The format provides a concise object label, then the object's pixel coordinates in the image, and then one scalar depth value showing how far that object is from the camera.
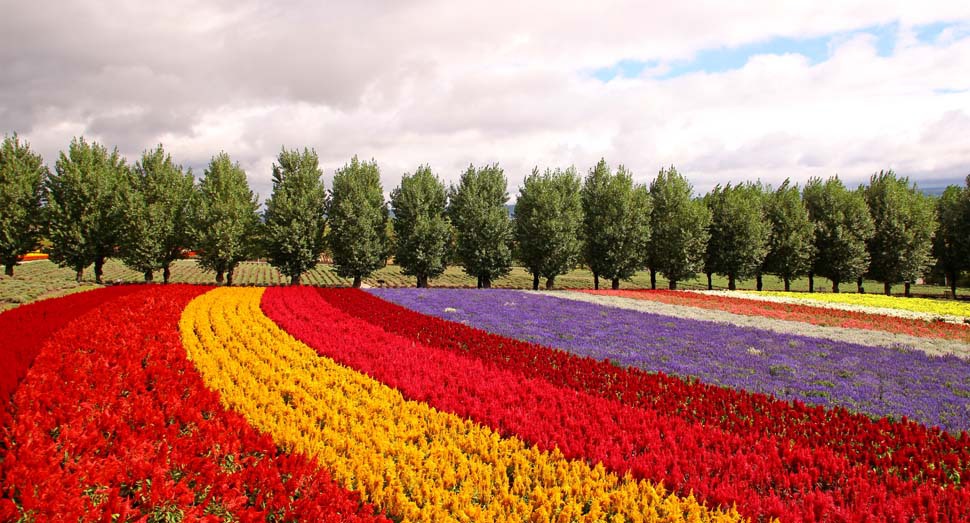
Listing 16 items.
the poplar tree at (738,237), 44.59
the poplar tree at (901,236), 46.81
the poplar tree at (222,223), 43.56
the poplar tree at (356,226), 43.03
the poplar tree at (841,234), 46.09
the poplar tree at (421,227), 43.47
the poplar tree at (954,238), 47.88
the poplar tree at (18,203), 40.44
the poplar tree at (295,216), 42.26
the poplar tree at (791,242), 46.31
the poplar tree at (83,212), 41.00
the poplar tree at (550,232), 43.03
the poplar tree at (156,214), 42.00
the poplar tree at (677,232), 43.59
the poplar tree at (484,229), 44.12
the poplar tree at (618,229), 44.34
